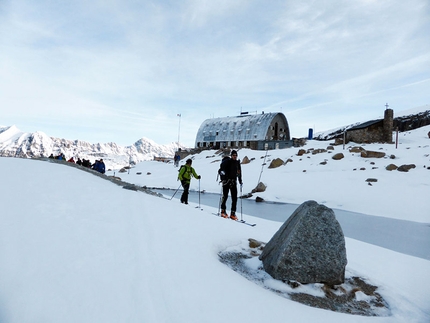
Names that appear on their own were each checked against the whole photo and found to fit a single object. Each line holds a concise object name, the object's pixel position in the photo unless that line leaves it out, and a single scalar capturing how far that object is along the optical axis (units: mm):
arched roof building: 44078
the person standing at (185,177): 10578
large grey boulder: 4250
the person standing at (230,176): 9250
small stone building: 31266
